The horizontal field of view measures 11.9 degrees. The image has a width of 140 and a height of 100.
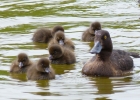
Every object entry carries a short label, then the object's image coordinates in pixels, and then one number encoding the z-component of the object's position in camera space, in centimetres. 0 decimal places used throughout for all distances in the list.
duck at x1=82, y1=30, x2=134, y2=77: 1214
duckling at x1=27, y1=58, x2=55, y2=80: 1173
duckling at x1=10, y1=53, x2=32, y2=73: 1230
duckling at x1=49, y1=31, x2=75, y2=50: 1441
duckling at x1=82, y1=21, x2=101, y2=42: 1577
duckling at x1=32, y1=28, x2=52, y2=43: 1572
